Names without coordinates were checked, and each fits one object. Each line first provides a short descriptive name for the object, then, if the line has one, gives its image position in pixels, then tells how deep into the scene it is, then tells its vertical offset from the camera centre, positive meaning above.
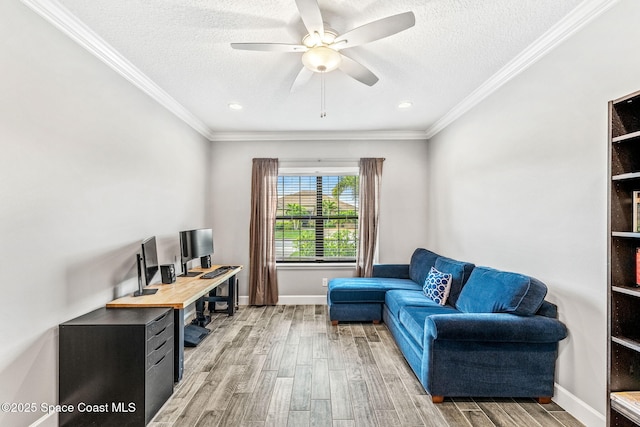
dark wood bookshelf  1.48 -0.23
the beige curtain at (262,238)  4.72 -0.37
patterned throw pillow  3.24 -0.80
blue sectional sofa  2.20 -0.98
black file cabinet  1.97 -1.04
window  5.05 -0.07
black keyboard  3.57 -0.73
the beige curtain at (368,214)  4.73 +0.00
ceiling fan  1.73 +1.12
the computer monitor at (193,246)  3.59 -0.39
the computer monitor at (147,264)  2.67 -0.46
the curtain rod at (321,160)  4.86 +0.87
